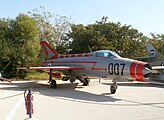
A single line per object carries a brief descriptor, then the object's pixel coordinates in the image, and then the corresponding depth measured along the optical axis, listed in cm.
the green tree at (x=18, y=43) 2461
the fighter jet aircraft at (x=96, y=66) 1223
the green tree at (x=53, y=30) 4534
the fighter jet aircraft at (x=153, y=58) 2434
